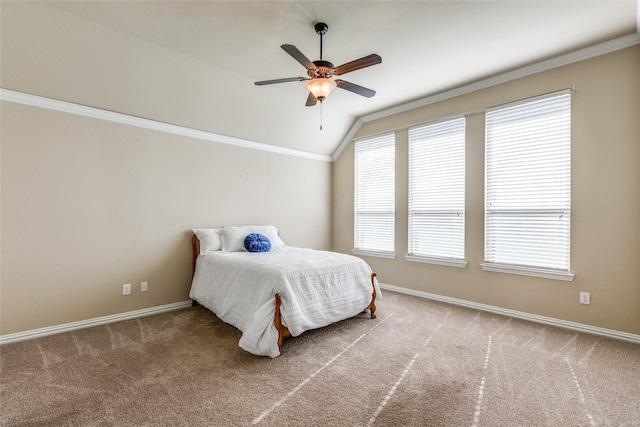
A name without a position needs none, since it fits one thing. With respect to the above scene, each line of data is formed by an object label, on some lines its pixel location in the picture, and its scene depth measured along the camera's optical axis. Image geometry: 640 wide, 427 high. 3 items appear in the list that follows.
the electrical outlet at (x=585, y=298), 3.00
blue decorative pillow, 3.79
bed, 2.56
